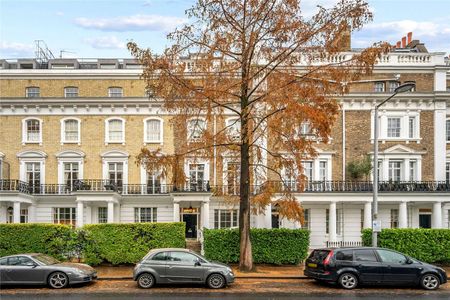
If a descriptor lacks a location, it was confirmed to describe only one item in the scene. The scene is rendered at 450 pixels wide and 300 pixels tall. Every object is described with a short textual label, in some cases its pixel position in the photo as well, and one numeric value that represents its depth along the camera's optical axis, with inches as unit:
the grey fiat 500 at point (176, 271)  674.2
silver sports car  663.8
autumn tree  761.6
